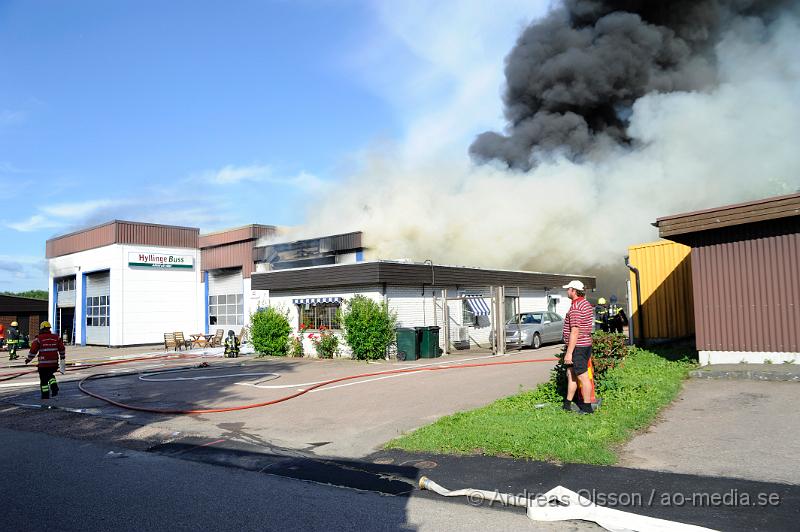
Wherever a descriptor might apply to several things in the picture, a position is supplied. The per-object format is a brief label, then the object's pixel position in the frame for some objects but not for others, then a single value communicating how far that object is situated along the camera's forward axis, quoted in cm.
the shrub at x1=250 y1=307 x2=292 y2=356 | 2084
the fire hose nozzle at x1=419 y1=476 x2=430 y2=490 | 530
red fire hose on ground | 997
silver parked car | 2038
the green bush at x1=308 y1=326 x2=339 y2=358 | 1923
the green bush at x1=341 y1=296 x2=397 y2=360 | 1795
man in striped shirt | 721
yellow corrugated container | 1502
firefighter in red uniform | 1165
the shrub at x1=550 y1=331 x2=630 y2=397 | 845
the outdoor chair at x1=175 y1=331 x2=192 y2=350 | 2738
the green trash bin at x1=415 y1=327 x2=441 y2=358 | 1850
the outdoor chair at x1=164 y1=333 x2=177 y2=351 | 2728
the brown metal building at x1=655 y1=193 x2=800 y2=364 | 980
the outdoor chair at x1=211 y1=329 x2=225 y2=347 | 2928
